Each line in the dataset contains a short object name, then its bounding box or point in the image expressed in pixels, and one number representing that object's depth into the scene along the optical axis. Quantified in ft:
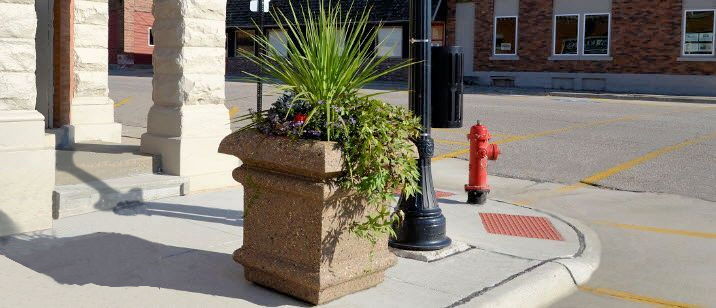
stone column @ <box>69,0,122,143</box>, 35.45
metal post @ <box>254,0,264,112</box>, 24.95
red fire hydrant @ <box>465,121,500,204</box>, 28.96
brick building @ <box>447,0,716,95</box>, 91.91
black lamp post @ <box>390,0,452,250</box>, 21.12
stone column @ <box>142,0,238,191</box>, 29.09
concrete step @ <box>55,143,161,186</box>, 26.63
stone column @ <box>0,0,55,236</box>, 21.81
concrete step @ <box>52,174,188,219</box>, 24.56
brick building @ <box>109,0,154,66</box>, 154.20
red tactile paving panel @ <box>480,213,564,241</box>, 24.75
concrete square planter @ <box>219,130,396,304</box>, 16.47
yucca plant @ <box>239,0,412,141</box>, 17.15
